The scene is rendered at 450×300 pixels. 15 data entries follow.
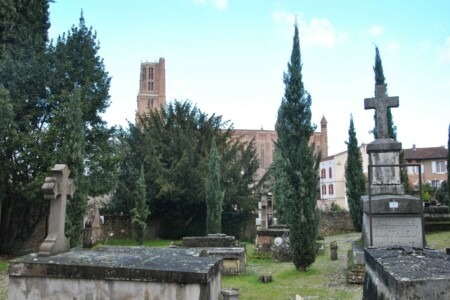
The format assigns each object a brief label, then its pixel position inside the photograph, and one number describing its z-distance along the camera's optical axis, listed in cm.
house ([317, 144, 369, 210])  5575
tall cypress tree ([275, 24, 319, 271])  1356
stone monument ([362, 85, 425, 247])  1115
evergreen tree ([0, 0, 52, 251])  1736
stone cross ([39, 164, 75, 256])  786
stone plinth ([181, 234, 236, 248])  1591
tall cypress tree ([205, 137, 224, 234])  2544
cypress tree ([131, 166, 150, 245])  2458
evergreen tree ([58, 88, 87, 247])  1561
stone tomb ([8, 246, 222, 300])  621
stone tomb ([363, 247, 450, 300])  443
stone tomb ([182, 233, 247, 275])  1353
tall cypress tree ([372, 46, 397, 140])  2273
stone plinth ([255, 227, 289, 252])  1864
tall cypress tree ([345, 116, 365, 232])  2684
